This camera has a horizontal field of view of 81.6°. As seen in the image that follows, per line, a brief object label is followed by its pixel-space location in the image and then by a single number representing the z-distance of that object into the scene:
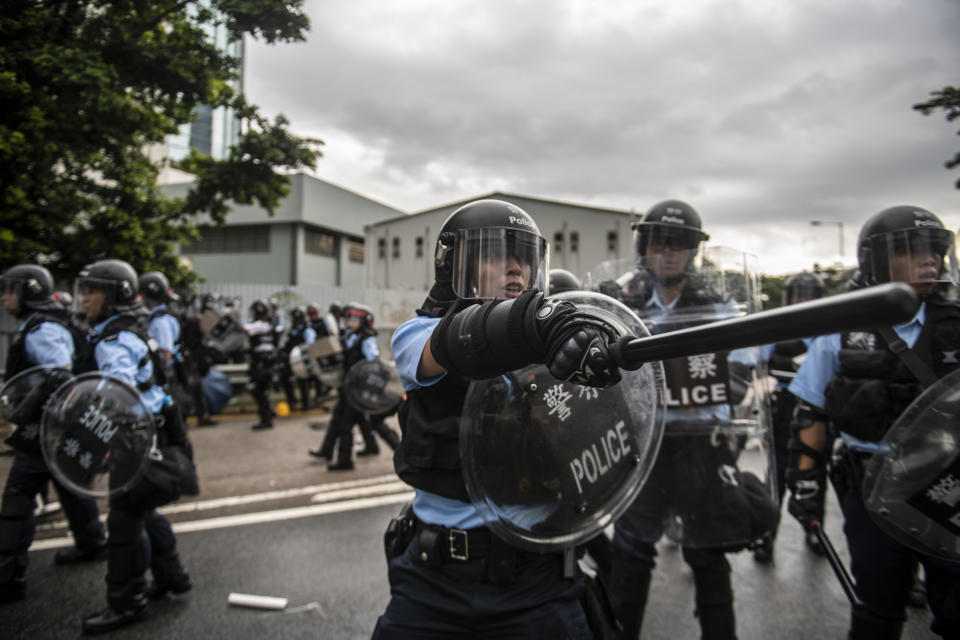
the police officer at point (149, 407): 3.17
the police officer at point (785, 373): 4.17
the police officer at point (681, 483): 2.56
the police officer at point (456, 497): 1.55
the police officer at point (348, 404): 6.63
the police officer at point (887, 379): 2.13
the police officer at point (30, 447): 3.47
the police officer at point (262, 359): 9.26
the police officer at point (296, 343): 10.32
